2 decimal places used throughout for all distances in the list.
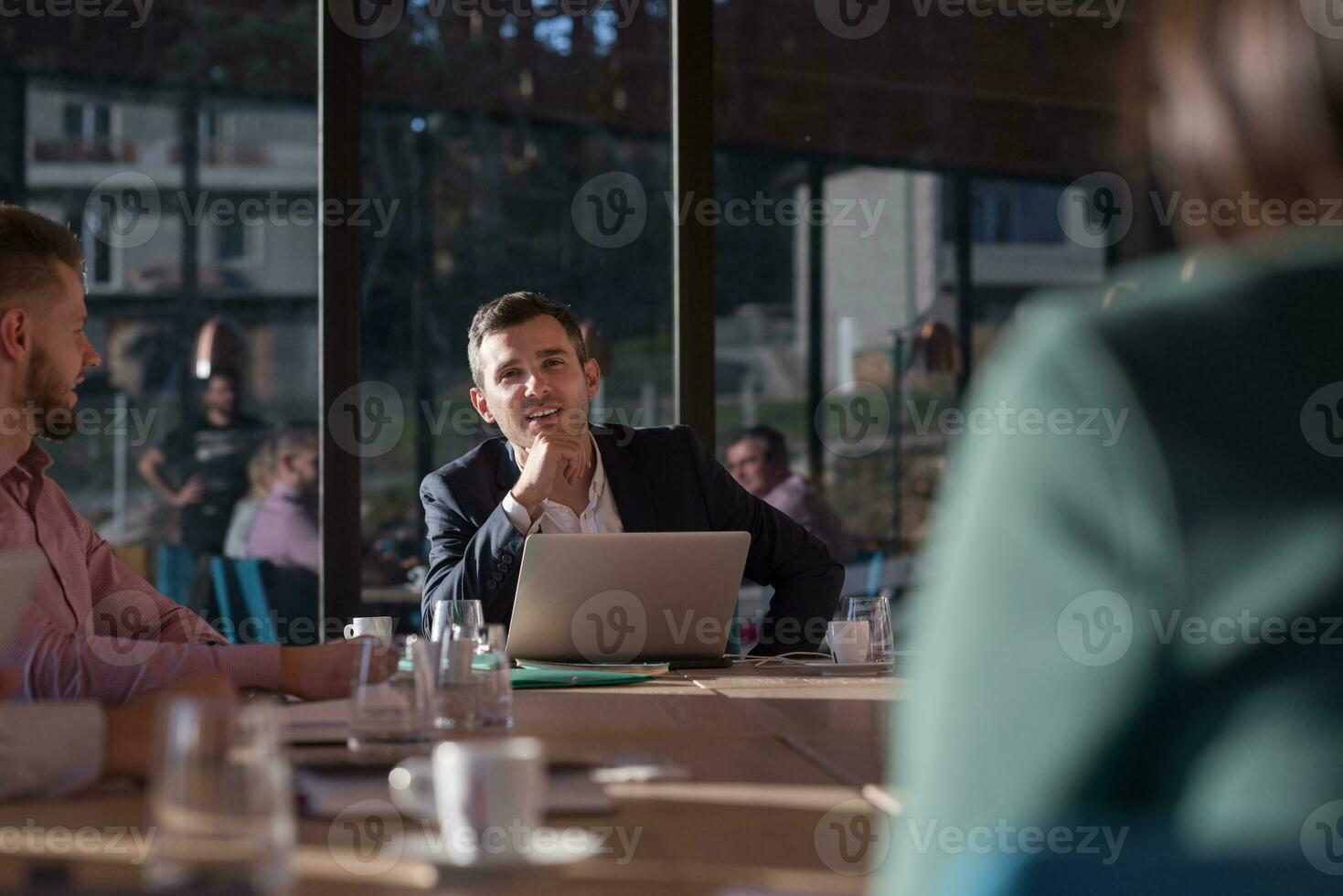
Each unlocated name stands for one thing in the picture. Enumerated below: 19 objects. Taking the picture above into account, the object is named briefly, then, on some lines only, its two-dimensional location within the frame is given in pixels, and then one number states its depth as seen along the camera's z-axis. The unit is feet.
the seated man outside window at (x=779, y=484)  20.36
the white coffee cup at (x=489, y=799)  3.66
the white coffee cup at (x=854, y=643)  9.16
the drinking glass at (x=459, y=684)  5.74
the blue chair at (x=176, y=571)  21.01
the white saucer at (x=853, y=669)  8.70
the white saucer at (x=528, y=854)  3.60
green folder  7.78
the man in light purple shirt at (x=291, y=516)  21.04
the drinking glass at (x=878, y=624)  9.13
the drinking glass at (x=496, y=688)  5.88
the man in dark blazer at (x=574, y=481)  10.80
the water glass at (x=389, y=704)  5.32
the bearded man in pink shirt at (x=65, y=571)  6.28
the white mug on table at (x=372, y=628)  8.73
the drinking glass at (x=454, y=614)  7.34
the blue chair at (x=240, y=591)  20.13
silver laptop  8.37
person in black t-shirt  22.26
